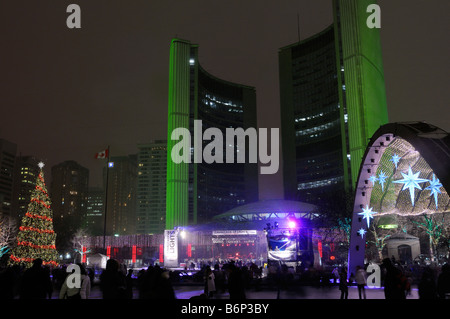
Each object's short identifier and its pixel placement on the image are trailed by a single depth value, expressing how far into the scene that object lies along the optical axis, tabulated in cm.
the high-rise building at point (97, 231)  11990
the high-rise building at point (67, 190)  18538
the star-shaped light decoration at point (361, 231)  2273
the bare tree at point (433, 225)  3379
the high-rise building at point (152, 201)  19088
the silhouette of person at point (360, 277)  1703
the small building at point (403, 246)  4347
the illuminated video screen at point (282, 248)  3073
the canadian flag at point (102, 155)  3975
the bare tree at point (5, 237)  5012
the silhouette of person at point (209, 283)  1572
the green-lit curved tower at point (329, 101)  6756
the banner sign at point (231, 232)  5178
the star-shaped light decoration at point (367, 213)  2167
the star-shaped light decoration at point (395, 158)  2069
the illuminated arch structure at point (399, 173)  1483
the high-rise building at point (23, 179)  16600
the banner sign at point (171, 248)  5036
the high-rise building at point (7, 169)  16612
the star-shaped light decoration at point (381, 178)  2071
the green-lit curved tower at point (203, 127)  6888
